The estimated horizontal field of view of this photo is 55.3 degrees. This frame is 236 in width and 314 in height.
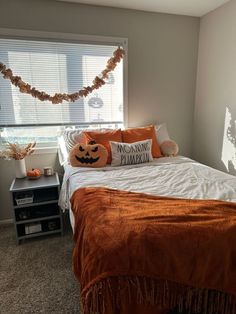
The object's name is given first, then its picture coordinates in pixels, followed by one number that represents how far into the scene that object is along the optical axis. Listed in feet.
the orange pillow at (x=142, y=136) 8.52
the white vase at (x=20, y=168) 8.00
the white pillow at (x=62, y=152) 8.31
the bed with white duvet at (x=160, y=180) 5.41
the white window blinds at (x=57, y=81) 8.18
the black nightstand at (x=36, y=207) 7.32
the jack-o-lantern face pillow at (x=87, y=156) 7.54
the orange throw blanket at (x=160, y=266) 3.25
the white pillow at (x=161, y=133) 9.33
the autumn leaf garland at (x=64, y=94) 7.91
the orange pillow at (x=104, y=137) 8.19
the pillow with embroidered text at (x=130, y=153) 7.77
